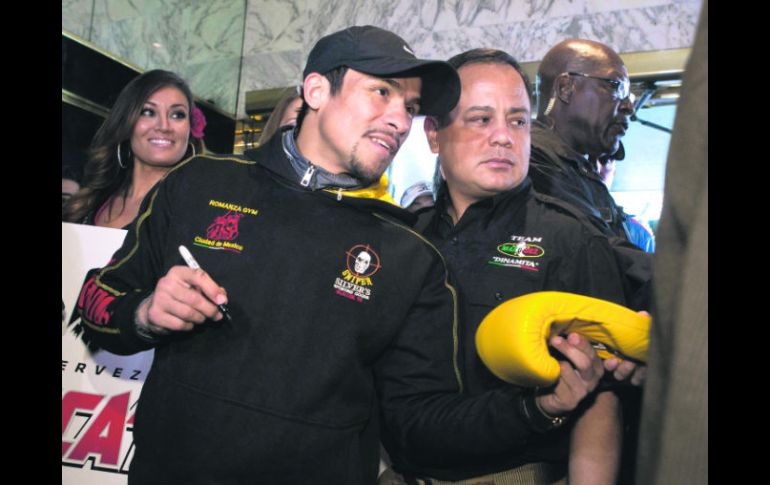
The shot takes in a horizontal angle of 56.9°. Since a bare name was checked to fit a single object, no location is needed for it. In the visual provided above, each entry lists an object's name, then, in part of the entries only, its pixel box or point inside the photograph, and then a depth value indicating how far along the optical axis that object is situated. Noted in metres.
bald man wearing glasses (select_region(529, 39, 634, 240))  2.70
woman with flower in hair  2.65
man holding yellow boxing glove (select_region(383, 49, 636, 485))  1.28
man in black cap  1.26
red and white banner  1.85
